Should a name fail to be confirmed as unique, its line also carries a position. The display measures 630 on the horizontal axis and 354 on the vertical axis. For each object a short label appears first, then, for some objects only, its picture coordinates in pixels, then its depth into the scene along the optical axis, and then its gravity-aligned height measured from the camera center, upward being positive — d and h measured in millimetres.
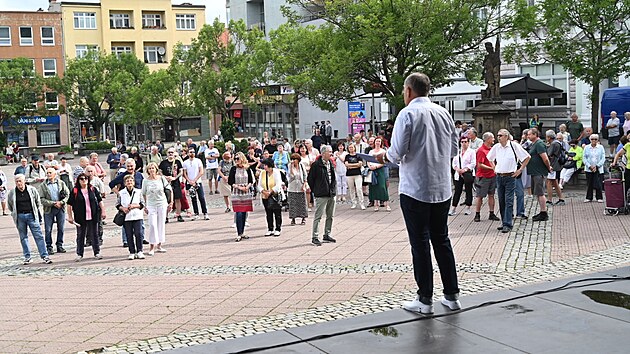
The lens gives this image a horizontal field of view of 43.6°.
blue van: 29078 +806
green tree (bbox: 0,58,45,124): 59375 +4668
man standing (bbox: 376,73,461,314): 6730 -324
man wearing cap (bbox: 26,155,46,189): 19219 -529
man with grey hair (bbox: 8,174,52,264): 13688 -1107
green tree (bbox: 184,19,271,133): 46438 +4615
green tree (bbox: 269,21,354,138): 28625 +2854
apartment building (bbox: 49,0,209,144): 71312 +10476
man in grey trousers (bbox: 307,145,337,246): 13859 -989
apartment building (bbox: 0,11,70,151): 68000 +8633
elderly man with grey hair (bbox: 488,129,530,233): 14203 -747
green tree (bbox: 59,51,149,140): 61584 +5013
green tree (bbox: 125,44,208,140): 50350 +3283
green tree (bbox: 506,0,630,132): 27484 +3313
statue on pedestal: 24141 +1900
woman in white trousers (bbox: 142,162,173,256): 13750 -1078
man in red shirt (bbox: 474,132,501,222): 15461 -921
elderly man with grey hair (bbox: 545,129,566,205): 17672 -812
